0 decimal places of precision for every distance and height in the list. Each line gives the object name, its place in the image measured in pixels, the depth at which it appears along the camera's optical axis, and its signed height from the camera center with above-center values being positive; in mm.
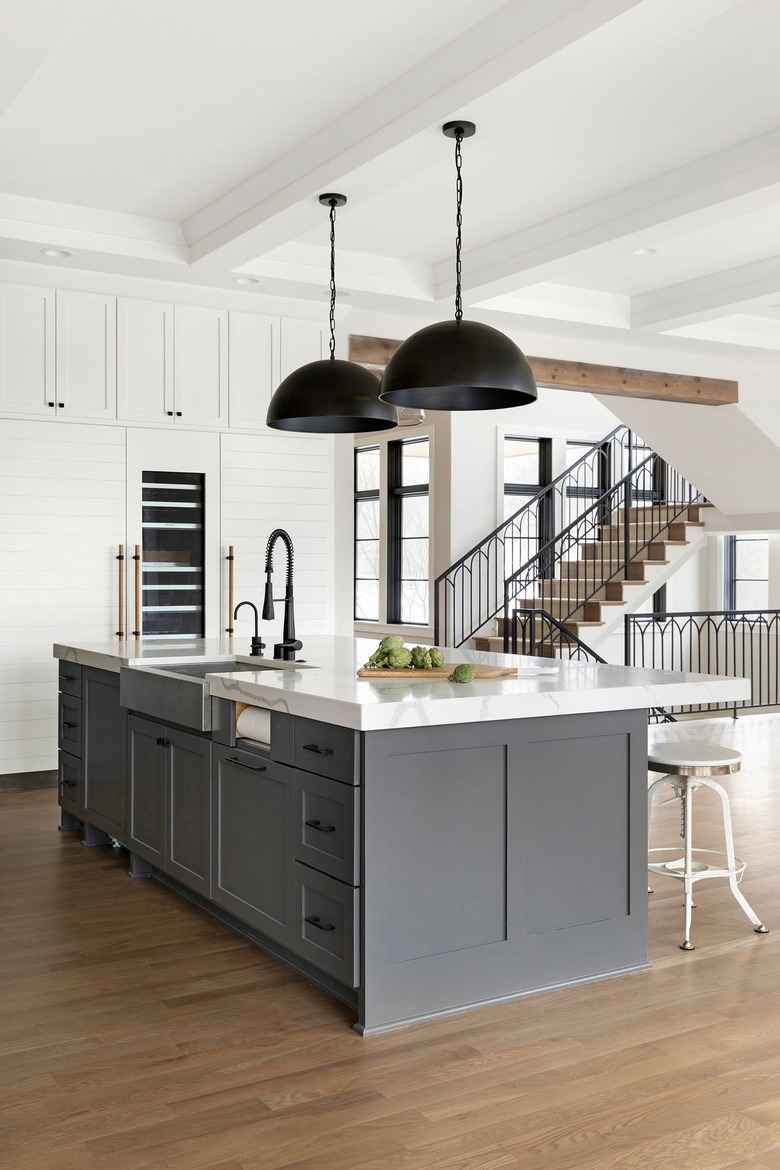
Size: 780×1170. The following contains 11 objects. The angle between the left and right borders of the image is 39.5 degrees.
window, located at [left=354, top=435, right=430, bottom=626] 11578 +508
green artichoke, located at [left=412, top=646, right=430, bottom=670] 3764 -282
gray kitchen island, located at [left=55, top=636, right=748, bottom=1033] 2975 -736
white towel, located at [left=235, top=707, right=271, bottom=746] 3438 -474
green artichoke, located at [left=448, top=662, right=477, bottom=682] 3465 -302
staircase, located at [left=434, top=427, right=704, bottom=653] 10070 +263
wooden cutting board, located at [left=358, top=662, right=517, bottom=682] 3598 -318
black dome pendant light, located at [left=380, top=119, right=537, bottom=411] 3352 +677
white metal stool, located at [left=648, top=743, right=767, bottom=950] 3734 -698
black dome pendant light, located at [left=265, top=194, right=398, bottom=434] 4184 +706
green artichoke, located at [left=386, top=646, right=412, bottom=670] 3732 -280
